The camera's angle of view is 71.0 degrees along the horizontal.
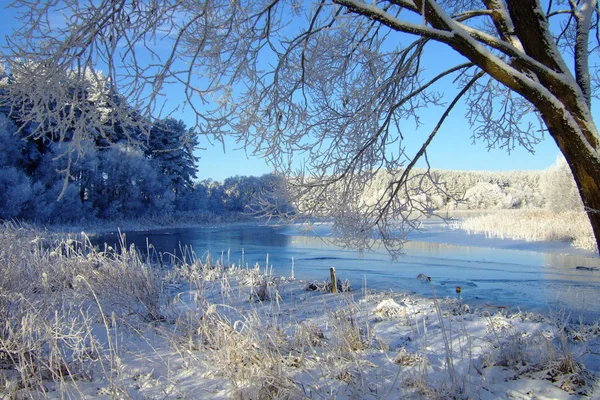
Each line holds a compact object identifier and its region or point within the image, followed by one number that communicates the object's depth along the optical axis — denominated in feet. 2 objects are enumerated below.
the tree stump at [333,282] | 22.11
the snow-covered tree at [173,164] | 116.78
